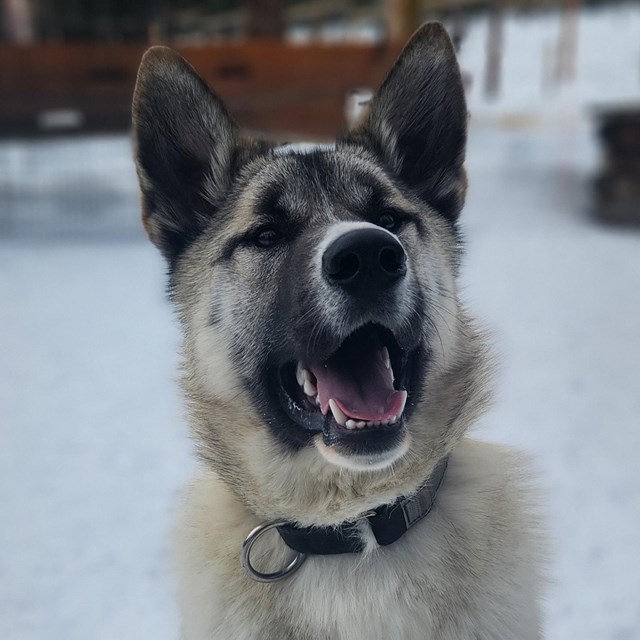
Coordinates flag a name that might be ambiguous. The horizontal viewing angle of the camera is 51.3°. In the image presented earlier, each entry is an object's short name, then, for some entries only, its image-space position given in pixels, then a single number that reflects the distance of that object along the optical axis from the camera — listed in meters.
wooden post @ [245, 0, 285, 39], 7.93
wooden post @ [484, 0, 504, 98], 10.01
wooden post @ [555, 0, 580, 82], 10.68
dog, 1.53
